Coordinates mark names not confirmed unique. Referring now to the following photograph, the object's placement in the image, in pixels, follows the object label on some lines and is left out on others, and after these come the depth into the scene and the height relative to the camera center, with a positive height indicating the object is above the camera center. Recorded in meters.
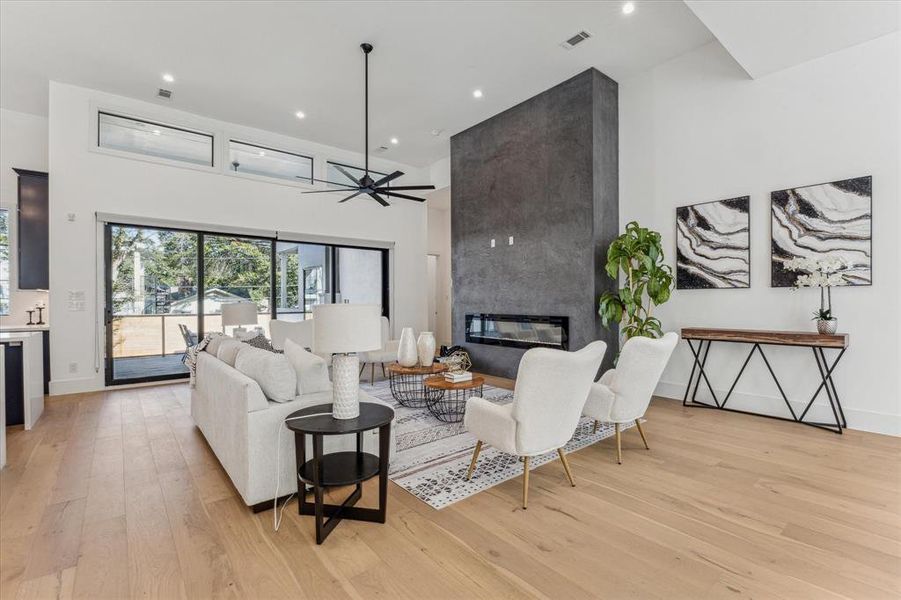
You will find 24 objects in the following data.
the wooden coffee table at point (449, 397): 3.73 -1.13
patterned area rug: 2.62 -1.19
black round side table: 2.04 -0.91
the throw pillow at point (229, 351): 2.98 -0.38
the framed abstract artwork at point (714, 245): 4.34 +0.58
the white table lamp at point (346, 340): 2.13 -0.21
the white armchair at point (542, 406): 2.35 -0.63
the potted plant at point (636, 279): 4.53 +0.21
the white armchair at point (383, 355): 5.56 -0.76
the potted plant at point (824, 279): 3.67 +0.17
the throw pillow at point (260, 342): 4.01 -0.43
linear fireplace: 5.40 -0.46
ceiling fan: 4.65 +1.28
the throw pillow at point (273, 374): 2.47 -0.45
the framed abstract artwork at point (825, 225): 3.66 +0.67
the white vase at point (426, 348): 4.38 -0.52
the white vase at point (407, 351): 4.36 -0.55
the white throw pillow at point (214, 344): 3.49 -0.38
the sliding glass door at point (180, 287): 5.66 +0.18
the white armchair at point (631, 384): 3.04 -0.64
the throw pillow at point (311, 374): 2.73 -0.50
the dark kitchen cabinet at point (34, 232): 5.16 +0.84
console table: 3.63 -0.42
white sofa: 2.32 -0.82
